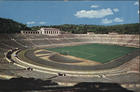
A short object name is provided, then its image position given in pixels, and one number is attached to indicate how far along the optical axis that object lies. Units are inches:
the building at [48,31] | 3910.2
